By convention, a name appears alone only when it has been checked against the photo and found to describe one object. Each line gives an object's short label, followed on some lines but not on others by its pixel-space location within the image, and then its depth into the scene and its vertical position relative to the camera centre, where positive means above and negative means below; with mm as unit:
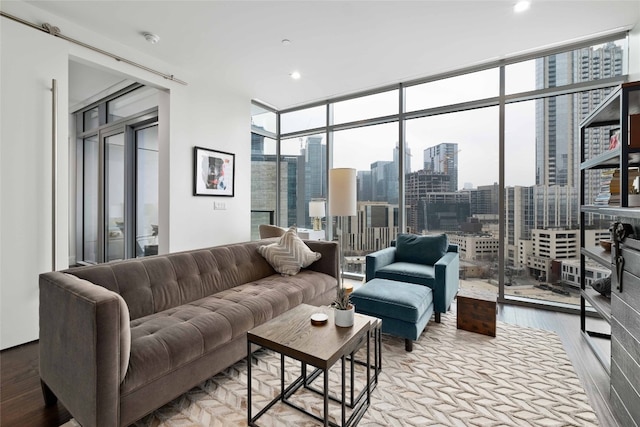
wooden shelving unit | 1426 -398
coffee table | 1289 -643
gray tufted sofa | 1239 -660
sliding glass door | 3840 +496
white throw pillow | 2768 -437
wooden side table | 2455 -906
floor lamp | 3258 +223
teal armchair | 2557 -571
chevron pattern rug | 1506 -1102
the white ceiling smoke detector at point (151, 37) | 2773 +1729
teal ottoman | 2139 -750
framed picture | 3701 +540
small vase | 1555 -590
